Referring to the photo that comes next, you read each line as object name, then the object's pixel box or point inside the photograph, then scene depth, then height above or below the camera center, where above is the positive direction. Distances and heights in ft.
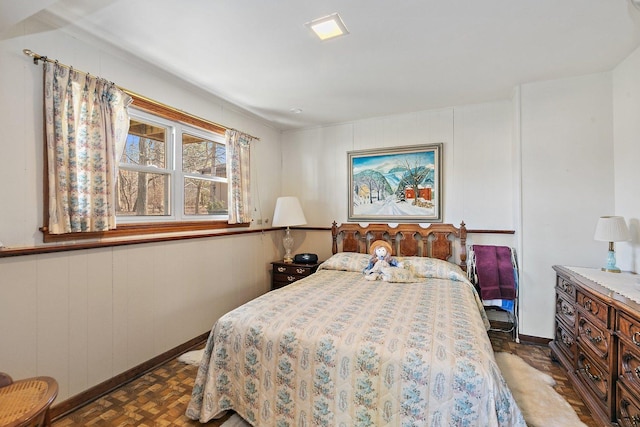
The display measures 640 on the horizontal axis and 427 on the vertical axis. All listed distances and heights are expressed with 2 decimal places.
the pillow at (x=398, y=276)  9.09 -2.03
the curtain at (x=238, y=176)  10.57 +1.33
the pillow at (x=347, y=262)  10.69 -1.90
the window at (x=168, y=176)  7.75 +1.13
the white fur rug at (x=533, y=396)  5.79 -4.18
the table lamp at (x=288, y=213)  12.00 -0.05
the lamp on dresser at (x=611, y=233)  7.07 -0.54
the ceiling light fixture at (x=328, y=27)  5.98 +3.96
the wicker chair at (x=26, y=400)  3.70 -2.60
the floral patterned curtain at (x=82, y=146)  5.86 +1.44
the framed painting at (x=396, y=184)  11.36 +1.12
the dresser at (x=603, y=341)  5.05 -2.69
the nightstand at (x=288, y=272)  11.78 -2.47
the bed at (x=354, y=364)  4.29 -2.52
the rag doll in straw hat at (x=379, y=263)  9.56 -1.75
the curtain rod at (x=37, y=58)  5.63 +3.08
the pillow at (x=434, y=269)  9.37 -1.92
